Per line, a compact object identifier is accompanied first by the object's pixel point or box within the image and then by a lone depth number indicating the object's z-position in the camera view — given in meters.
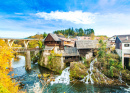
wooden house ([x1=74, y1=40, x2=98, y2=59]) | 25.38
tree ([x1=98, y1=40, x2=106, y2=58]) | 21.70
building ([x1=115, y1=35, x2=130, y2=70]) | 19.19
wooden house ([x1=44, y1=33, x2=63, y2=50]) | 27.66
